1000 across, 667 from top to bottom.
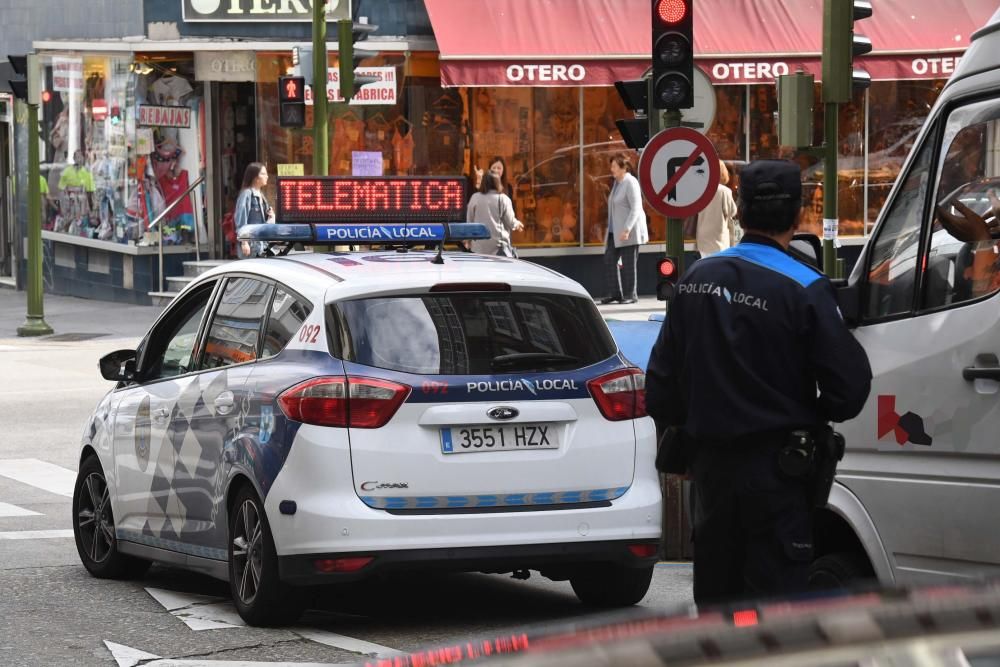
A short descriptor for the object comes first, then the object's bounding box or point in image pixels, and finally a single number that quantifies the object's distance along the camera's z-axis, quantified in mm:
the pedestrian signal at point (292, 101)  22281
